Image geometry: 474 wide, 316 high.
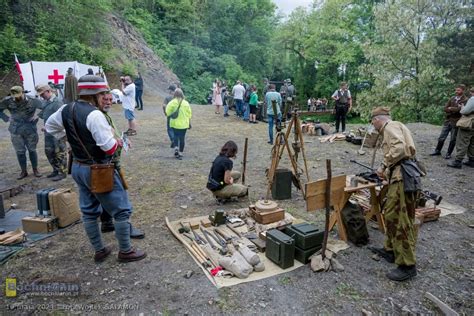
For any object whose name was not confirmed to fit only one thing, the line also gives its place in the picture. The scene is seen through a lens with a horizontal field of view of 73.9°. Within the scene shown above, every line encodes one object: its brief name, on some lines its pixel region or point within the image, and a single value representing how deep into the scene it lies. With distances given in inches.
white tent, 624.1
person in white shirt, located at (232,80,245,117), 637.9
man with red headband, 130.1
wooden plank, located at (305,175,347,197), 157.2
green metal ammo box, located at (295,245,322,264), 158.1
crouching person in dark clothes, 221.1
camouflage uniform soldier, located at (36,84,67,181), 262.7
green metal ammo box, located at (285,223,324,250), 157.5
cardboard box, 185.6
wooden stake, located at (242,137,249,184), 257.6
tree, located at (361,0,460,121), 732.7
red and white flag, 617.5
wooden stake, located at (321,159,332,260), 151.5
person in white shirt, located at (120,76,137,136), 428.5
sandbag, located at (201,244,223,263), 160.1
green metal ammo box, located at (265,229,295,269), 152.6
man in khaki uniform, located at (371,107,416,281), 145.0
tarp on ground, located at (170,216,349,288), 143.3
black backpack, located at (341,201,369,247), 177.0
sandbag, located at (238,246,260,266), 152.2
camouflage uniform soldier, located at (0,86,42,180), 259.9
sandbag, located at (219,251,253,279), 146.0
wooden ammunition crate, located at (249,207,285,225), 199.8
